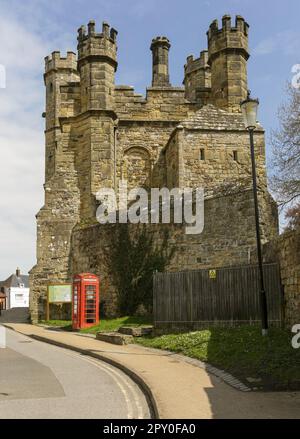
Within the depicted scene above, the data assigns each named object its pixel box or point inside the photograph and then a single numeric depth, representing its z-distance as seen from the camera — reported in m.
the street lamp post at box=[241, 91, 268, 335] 11.89
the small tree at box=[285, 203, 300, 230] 11.04
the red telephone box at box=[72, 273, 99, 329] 20.02
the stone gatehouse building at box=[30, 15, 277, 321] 24.55
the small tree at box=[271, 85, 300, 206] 11.98
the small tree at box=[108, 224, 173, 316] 20.23
